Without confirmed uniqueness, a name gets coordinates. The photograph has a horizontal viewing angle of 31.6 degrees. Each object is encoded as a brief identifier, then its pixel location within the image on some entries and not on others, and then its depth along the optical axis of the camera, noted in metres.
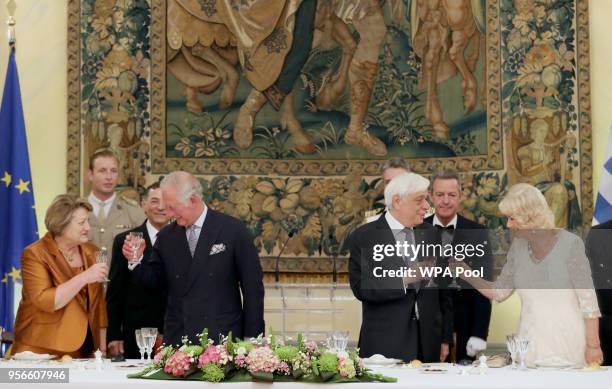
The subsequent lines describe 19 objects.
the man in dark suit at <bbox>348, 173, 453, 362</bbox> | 5.84
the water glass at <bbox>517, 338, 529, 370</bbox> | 5.13
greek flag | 8.40
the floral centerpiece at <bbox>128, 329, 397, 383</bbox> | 4.85
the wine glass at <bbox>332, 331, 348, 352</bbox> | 5.04
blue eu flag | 8.23
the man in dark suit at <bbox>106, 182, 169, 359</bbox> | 6.84
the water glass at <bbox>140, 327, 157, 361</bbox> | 5.38
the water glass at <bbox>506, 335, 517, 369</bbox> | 5.17
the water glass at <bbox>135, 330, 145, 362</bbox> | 5.38
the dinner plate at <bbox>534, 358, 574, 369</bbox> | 5.32
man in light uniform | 7.82
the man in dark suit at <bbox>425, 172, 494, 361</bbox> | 6.73
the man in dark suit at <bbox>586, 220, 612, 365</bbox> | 6.71
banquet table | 4.78
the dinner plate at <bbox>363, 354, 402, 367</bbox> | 5.51
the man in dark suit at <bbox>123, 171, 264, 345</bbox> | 5.95
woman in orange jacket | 6.09
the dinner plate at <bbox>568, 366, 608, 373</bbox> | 5.21
